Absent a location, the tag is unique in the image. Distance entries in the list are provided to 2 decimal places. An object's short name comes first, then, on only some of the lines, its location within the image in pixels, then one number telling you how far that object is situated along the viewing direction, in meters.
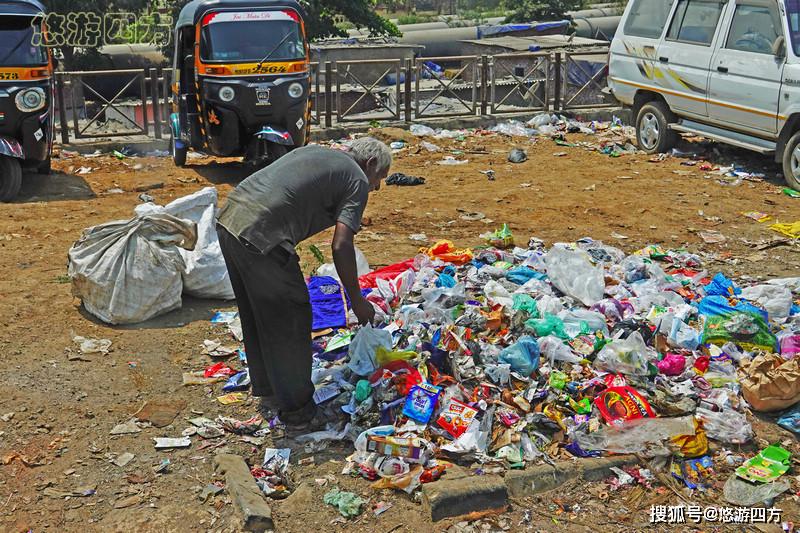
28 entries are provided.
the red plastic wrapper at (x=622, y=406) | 4.64
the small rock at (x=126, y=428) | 4.61
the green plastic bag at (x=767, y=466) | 4.31
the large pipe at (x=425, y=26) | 27.95
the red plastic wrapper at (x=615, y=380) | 4.83
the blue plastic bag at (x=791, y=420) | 4.68
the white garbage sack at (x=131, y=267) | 5.81
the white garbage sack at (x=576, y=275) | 6.03
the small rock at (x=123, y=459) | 4.32
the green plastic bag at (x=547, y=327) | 5.34
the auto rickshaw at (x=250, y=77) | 10.12
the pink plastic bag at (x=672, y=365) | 5.13
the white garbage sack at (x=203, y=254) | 6.18
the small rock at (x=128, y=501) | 4.00
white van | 9.75
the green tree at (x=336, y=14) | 19.56
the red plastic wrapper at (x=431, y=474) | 4.17
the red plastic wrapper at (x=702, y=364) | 5.14
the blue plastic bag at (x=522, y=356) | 4.97
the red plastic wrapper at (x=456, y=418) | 4.47
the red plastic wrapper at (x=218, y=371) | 5.24
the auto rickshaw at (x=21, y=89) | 9.37
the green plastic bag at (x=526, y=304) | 5.62
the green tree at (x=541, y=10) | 28.03
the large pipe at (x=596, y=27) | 27.51
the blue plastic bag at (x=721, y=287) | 6.18
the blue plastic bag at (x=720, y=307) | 5.58
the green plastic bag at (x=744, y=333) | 5.30
